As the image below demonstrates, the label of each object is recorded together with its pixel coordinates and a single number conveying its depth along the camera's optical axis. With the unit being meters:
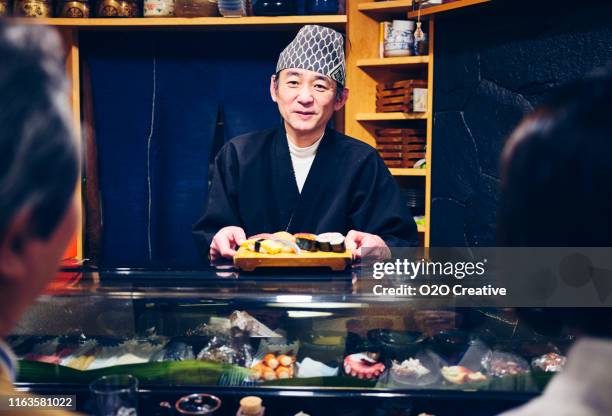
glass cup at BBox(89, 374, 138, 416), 1.56
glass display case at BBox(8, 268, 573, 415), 1.74
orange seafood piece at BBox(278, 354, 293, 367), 1.87
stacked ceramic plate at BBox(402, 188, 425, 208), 4.56
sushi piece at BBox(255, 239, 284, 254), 2.08
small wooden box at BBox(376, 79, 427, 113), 4.39
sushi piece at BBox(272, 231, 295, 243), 2.20
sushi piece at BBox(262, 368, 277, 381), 1.81
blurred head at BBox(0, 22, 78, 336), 0.54
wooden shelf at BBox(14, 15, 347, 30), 4.54
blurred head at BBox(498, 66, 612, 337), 0.62
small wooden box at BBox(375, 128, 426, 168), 4.52
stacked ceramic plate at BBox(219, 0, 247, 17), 4.48
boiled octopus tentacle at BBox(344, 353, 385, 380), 1.81
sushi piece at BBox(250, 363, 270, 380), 1.82
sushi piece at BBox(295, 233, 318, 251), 2.14
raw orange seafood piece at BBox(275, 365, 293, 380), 1.82
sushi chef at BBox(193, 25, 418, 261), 3.07
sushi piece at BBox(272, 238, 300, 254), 2.11
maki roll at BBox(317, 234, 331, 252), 2.12
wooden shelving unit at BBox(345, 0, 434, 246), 4.55
